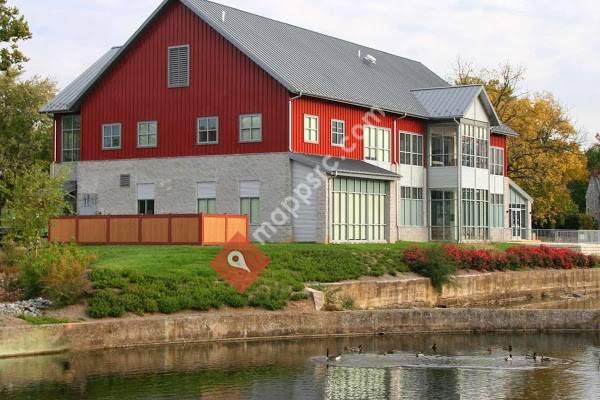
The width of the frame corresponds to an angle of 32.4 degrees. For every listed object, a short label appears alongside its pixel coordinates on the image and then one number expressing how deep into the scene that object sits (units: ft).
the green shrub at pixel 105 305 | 98.48
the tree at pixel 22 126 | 219.00
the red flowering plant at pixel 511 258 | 148.25
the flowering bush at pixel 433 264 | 139.23
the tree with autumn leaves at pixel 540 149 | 259.80
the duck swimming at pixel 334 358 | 86.82
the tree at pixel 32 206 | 127.54
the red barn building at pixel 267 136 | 156.15
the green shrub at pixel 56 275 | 100.27
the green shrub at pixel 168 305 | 102.78
